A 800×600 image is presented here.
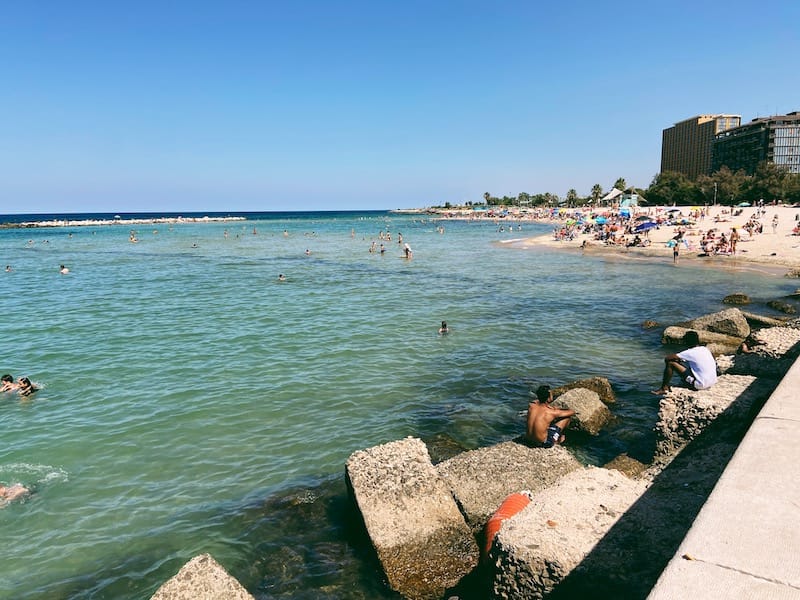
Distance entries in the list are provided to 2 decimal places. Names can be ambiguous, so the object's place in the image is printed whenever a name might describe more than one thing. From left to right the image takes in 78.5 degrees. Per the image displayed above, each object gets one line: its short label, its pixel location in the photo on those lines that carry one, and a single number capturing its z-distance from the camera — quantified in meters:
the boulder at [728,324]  14.86
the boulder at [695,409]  7.11
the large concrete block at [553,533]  4.36
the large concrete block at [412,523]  5.62
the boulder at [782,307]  19.55
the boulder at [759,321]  16.52
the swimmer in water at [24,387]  12.06
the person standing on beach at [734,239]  38.47
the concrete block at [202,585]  4.55
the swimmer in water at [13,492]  7.94
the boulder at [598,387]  10.97
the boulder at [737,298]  21.73
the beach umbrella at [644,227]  51.50
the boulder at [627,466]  7.28
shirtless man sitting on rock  7.94
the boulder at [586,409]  9.21
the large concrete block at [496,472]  6.34
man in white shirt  8.81
